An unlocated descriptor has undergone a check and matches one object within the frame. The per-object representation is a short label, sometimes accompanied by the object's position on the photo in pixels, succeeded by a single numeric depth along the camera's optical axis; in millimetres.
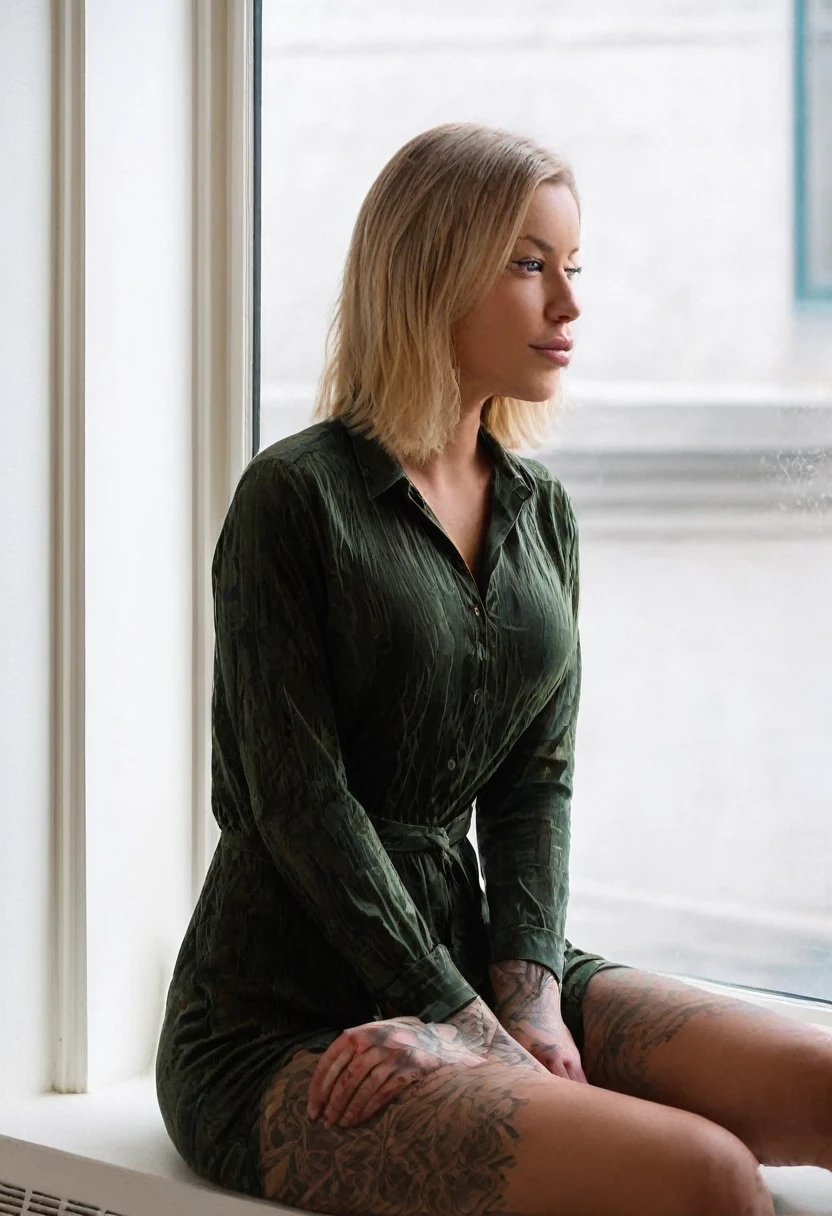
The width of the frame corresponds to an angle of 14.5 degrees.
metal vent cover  2754
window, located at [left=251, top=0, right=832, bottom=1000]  2973
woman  2601
